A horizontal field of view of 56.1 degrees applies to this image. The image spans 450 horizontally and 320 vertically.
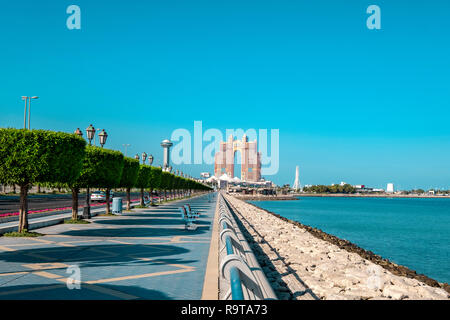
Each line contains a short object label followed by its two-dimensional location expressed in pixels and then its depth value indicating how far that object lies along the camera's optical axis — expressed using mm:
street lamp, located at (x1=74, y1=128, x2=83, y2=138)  22812
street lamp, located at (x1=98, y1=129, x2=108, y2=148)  26516
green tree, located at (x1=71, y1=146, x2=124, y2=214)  22422
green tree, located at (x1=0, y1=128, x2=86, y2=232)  15328
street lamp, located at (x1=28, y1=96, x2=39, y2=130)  50581
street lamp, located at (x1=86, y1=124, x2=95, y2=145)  24234
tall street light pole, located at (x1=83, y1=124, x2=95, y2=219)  24250
